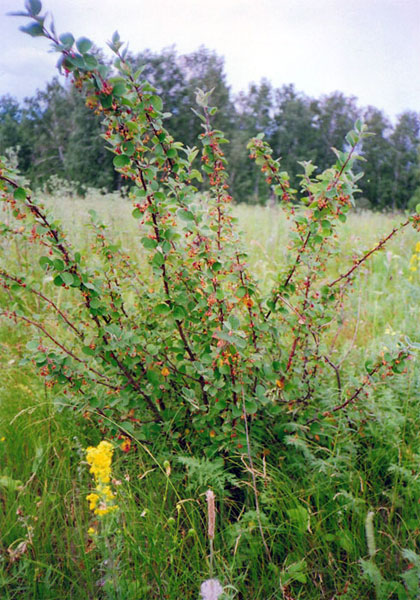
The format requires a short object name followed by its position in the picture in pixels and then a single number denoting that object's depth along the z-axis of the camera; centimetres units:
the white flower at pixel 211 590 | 89
